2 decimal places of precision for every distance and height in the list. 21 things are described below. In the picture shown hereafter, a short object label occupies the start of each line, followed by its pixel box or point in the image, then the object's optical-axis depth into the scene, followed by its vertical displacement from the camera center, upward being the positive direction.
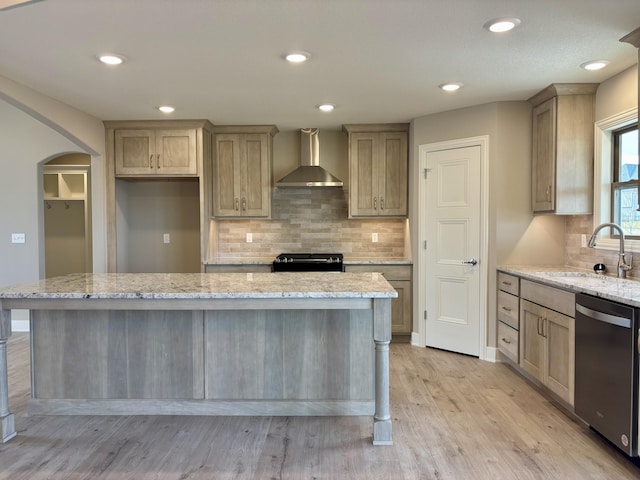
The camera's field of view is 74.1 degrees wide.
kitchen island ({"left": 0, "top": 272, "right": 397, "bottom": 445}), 2.77 -0.86
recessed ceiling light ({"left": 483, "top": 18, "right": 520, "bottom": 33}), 2.28 +1.12
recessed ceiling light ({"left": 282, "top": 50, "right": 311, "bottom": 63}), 2.72 +1.13
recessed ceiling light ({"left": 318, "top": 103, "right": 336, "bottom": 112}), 3.98 +1.17
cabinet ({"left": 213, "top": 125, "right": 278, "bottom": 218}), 4.84 +0.72
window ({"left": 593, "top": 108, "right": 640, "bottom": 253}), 3.15 +0.38
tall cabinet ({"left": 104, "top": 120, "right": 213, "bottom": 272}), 4.59 +0.43
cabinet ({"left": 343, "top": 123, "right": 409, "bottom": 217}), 4.73 +0.67
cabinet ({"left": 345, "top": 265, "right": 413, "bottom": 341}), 4.57 -0.73
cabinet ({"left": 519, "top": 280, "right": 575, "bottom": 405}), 2.73 -0.79
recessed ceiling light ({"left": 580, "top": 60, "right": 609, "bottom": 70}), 2.90 +1.13
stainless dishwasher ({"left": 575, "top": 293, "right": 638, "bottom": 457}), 2.13 -0.78
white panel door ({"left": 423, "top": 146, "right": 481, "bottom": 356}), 4.04 -0.21
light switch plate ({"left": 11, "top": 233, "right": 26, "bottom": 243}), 4.77 -0.07
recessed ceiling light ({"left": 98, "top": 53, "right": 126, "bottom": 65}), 2.77 +1.14
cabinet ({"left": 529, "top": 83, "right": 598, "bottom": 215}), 3.45 +0.65
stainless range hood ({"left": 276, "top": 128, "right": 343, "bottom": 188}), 4.70 +0.66
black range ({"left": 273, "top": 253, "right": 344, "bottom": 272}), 4.50 -0.38
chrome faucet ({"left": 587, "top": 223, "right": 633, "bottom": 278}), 2.91 -0.23
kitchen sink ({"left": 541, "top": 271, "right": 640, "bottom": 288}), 2.67 -0.36
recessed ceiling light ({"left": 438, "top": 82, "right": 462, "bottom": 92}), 3.36 +1.14
